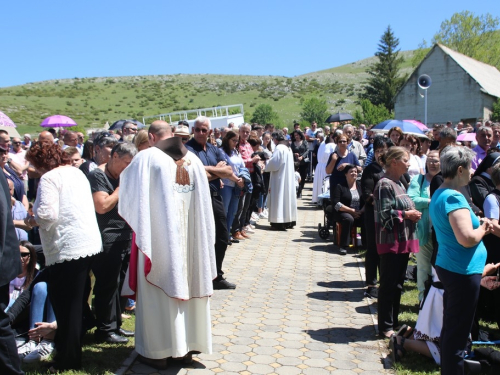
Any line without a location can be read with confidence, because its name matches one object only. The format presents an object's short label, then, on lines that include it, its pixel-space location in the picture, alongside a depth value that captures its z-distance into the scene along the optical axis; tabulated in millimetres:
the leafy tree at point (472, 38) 65312
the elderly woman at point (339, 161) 10180
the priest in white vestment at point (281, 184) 11953
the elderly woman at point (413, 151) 8656
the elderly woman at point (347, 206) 9930
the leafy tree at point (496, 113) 40891
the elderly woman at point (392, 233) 5496
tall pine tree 74438
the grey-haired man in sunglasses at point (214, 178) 7102
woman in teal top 3998
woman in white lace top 4441
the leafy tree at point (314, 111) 66625
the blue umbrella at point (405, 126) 11269
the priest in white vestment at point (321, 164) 14305
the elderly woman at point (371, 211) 6934
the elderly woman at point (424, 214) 6312
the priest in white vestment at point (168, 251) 4520
